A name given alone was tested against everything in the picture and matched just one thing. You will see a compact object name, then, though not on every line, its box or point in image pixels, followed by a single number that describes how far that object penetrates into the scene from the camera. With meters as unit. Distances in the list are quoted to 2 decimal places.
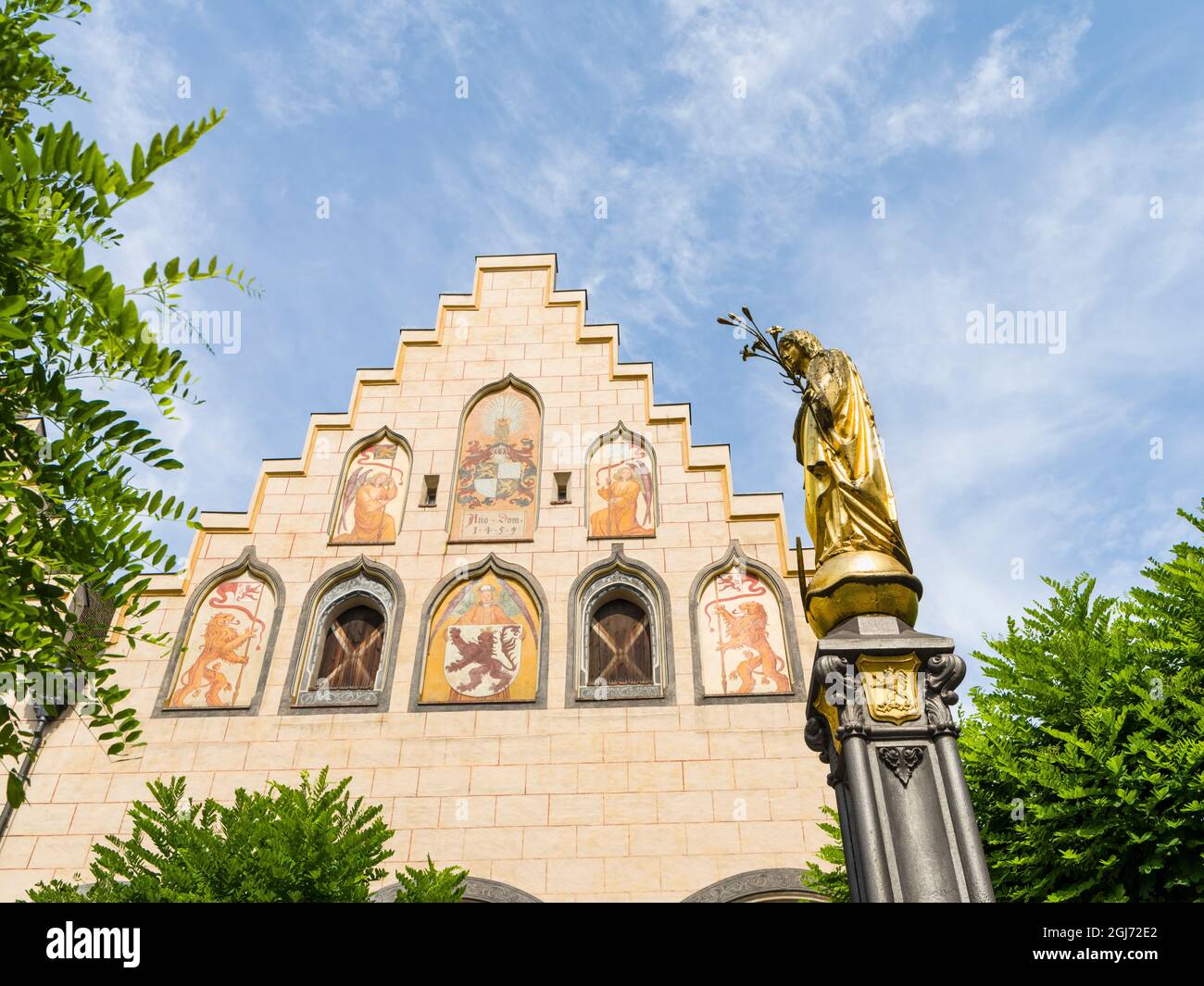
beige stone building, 10.39
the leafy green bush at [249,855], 6.89
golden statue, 5.48
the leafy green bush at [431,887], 7.22
